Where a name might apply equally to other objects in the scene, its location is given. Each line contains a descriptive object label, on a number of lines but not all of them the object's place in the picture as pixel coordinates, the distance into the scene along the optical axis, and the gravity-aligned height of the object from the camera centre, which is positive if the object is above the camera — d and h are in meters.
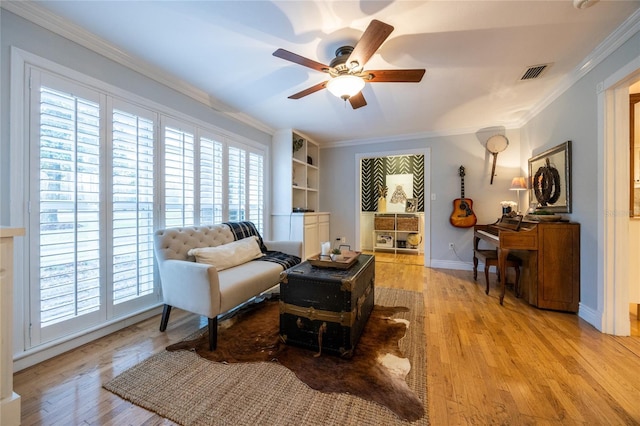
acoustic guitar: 4.03 +0.02
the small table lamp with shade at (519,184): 3.43 +0.41
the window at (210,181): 2.89 +0.38
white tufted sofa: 1.79 -0.55
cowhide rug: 1.37 -0.99
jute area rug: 1.21 -1.00
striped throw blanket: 2.69 -0.44
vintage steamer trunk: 1.67 -0.67
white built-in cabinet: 4.09 +0.27
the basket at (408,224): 5.55 -0.25
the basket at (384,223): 5.75 -0.24
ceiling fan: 1.69 +1.07
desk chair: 2.80 -0.56
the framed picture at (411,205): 5.71 +0.18
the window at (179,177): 2.48 +0.37
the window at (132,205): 2.07 +0.06
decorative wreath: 2.73 +0.34
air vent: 2.31 +1.37
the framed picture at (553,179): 2.54 +0.39
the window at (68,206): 1.67 +0.04
